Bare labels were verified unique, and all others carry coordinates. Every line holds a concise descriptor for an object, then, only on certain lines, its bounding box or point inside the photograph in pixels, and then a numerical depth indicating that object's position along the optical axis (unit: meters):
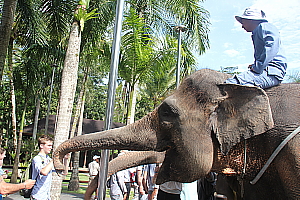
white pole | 2.69
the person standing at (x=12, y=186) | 3.68
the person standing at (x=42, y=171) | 4.66
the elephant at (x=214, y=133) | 2.36
